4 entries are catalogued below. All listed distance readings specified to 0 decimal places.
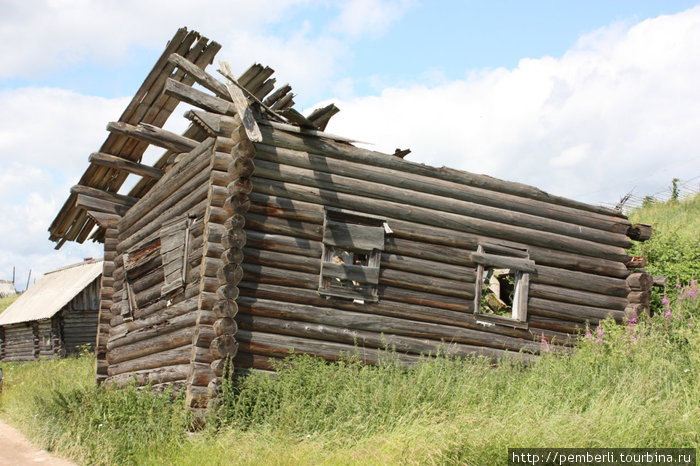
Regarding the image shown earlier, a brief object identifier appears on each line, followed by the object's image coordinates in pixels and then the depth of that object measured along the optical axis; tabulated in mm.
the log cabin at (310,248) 7793
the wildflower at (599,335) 9365
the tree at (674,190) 29450
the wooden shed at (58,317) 22656
